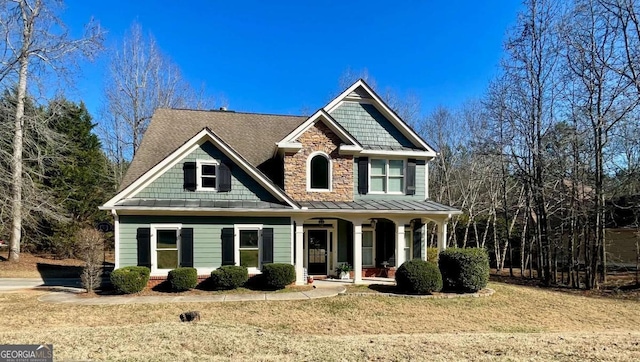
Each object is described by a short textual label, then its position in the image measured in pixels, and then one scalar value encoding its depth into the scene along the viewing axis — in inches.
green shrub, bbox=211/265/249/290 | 494.0
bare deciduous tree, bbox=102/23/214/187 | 1141.1
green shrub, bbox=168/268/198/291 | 482.9
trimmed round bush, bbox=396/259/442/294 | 487.8
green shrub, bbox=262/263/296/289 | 506.3
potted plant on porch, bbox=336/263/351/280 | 604.7
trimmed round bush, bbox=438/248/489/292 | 504.1
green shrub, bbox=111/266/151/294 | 463.2
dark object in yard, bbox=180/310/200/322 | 332.5
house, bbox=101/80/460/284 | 513.3
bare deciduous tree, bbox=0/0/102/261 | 737.0
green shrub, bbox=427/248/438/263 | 719.2
